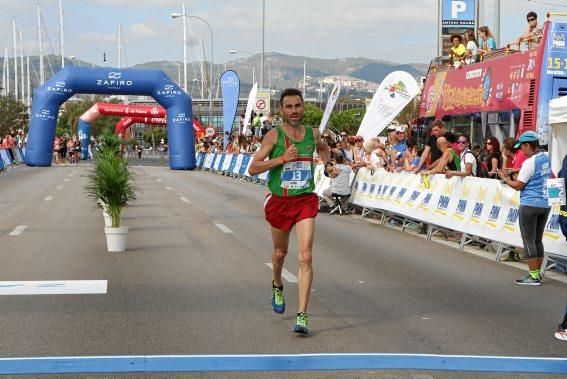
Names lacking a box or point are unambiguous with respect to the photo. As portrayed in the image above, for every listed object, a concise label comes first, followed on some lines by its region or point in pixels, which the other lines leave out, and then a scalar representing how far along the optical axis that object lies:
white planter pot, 13.82
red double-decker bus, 17.89
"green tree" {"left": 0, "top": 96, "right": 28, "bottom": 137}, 102.25
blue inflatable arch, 47.41
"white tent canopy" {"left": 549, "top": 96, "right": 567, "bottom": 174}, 15.54
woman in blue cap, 11.41
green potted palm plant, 13.87
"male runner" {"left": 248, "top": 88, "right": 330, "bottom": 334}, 7.97
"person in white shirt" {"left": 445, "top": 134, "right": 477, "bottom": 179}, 15.57
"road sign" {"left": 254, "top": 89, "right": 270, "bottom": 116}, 52.38
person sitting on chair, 21.95
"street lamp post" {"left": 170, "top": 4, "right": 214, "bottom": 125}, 90.88
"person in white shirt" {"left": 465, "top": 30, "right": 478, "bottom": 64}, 23.09
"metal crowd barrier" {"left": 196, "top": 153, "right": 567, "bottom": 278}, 13.59
